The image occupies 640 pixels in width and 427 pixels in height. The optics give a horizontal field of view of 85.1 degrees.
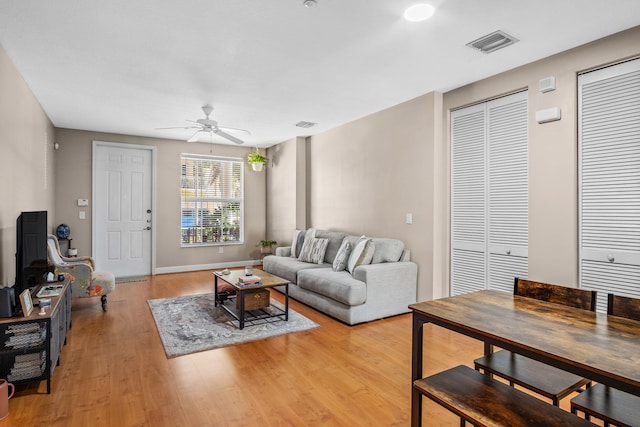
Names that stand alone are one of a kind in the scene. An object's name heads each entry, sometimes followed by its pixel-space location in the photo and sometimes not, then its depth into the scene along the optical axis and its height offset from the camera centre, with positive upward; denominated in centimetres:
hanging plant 690 +99
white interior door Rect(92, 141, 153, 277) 600 +2
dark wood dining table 112 -48
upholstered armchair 400 -82
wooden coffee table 362 -103
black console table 226 -92
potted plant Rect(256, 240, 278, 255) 697 -72
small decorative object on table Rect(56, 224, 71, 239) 556 -36
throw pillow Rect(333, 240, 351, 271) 445 -61
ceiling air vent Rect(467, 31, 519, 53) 268 +135
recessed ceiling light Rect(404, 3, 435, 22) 227 +133
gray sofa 372 -86
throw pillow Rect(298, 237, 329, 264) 509 -60
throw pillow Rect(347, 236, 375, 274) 415 -53
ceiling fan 446 +111
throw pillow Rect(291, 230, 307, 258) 570 -54
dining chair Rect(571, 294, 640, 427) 134 -79
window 682 +19
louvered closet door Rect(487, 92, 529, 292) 333 +21
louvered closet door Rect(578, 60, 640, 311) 263 +25
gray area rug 317 -121
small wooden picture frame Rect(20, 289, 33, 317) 233 -64
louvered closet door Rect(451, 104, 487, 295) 371 +12
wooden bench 130 -78
